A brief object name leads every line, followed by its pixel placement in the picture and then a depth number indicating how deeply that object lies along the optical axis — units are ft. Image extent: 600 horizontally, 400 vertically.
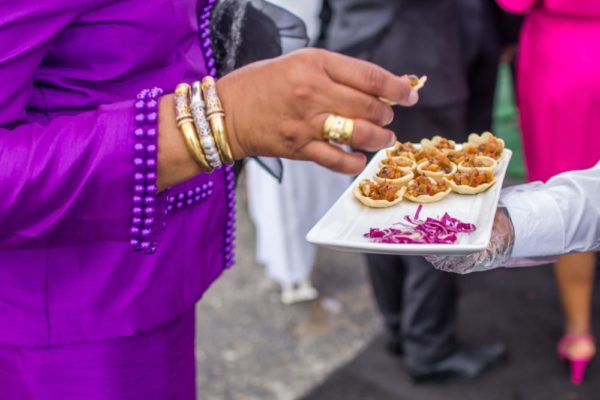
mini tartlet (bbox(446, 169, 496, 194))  4.31
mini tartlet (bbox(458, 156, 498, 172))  4.47
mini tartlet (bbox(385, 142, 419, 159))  4.94
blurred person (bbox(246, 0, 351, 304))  10.02
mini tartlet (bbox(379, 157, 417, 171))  4.83
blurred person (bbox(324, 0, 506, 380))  8.13
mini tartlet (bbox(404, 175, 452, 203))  4.33
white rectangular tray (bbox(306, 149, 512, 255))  3.49
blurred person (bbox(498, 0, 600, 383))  7.61
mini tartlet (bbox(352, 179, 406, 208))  4.24
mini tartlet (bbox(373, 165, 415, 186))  4.47
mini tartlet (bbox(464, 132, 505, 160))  4.82
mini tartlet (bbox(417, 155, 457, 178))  4.61
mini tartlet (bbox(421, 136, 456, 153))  5.12
